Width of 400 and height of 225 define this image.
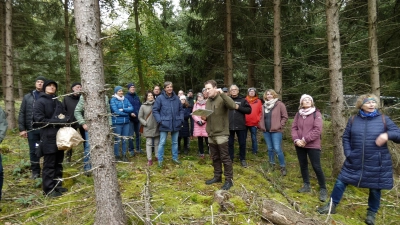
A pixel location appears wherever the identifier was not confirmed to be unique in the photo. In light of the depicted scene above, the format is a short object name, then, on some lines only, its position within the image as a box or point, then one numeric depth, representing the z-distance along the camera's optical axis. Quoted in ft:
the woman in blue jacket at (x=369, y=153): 13.05
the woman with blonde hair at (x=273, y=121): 20.29
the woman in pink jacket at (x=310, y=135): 16.33
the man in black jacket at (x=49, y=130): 14.94
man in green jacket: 16.33
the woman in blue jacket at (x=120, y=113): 21.79
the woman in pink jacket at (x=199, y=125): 24.31
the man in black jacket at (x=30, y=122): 18.21
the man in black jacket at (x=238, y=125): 22.00
